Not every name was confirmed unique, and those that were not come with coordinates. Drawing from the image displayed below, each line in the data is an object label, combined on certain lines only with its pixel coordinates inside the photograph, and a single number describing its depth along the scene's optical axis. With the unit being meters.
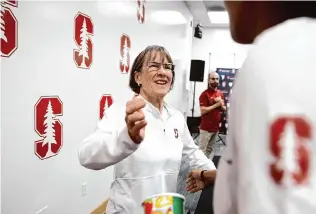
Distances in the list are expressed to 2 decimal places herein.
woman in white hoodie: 0.94
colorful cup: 0.70
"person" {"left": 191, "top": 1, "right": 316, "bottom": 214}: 0.32
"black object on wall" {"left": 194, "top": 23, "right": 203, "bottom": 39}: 7.62
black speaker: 7.46
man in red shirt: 4.38
